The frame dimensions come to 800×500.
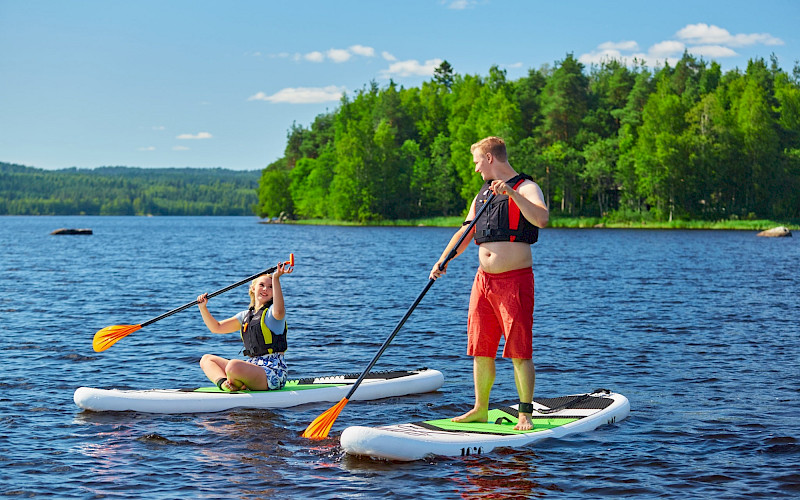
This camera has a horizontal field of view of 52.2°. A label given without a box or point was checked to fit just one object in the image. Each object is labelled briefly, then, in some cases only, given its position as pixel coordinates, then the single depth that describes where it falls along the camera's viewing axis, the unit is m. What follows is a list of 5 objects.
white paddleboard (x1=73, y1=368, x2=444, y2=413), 9.43
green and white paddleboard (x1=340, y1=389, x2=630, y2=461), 7.50
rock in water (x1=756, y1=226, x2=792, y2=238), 63.91
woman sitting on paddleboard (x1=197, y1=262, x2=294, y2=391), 9.36
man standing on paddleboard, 7.62
